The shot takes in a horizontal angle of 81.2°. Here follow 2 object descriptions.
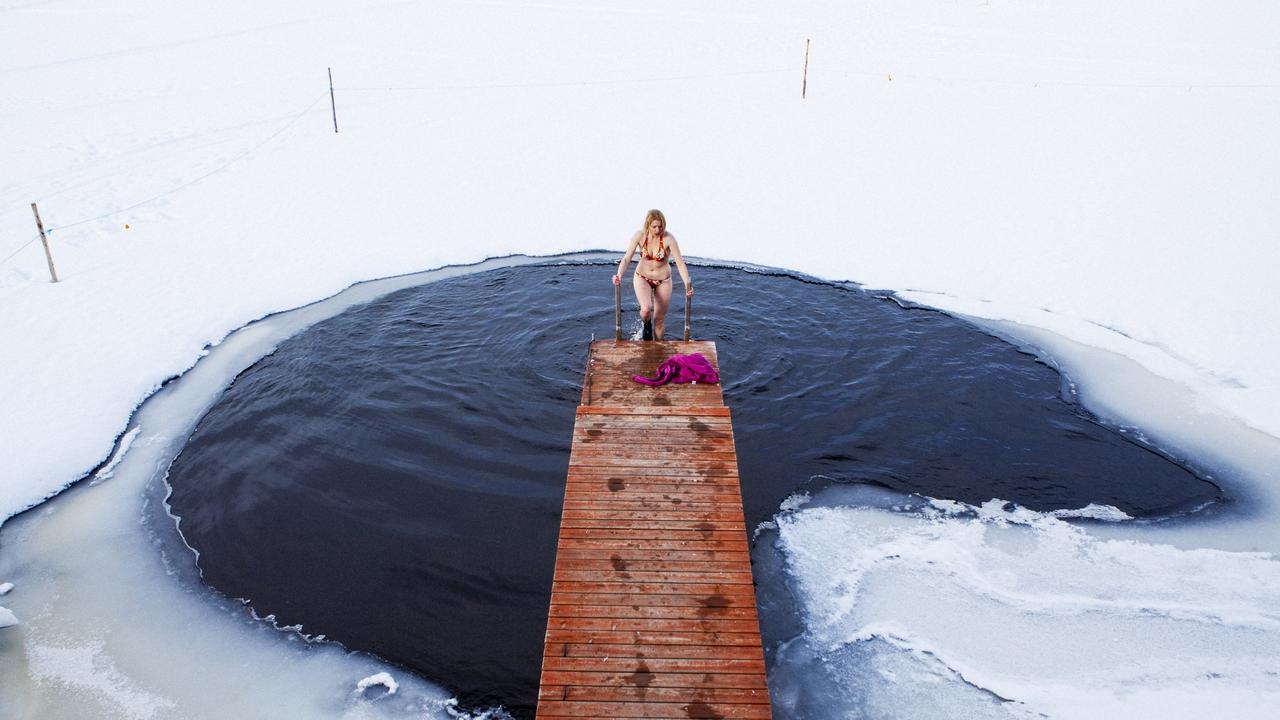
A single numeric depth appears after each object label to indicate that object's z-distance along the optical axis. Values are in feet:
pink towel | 30.94
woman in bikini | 32.99
